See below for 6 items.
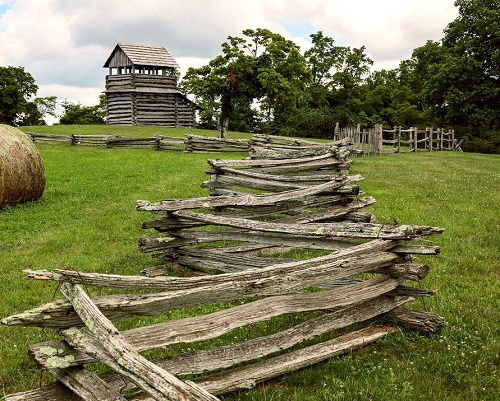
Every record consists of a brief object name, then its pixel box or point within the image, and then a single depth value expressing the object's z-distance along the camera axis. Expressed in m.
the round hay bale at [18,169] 11.36
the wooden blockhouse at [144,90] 43.66
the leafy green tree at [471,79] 37.03
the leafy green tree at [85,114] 69.50
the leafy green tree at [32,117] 57.44
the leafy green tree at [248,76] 38.72
